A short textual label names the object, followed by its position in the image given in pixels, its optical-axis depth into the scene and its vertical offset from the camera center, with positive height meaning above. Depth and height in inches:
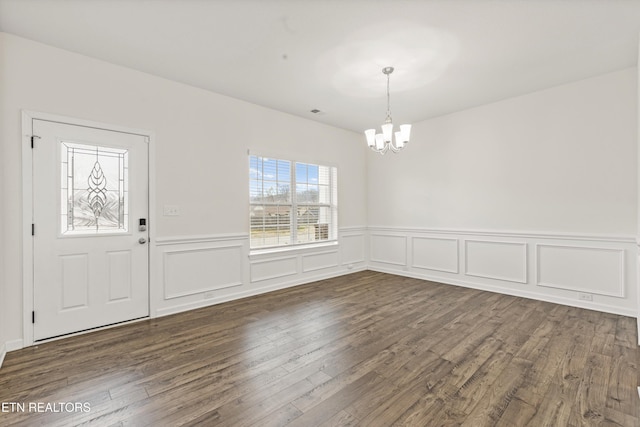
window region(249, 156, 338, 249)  177.8 +7.2
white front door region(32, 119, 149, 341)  110.6 -5.5
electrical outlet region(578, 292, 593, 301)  144.6 -41.0
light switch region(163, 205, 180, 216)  139.9 +1.8
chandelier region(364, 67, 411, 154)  130.3 +34.5
